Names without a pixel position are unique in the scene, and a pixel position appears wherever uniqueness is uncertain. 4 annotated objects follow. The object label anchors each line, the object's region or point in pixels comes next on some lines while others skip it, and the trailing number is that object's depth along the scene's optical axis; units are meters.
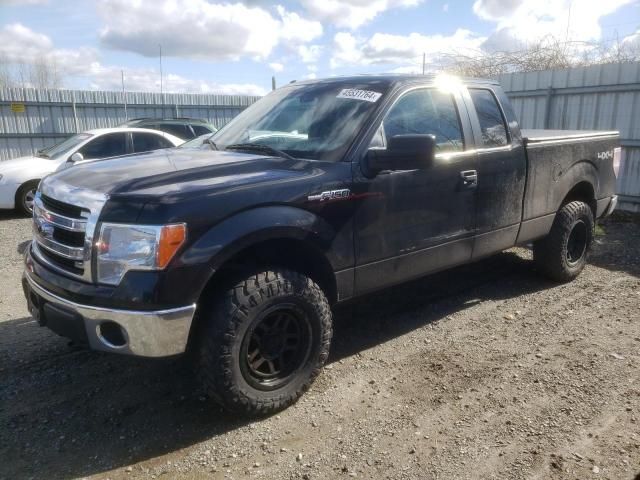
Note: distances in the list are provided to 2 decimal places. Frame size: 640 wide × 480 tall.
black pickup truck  2.61
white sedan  8.92
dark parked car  11.48
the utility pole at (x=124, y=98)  15.95
